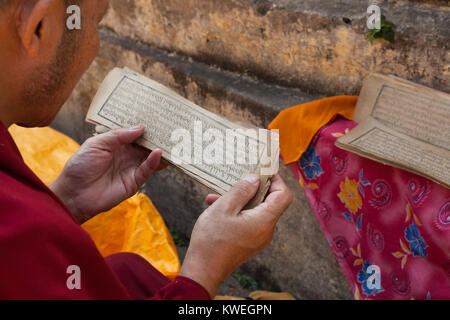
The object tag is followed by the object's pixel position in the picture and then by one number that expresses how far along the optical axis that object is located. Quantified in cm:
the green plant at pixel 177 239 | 97
